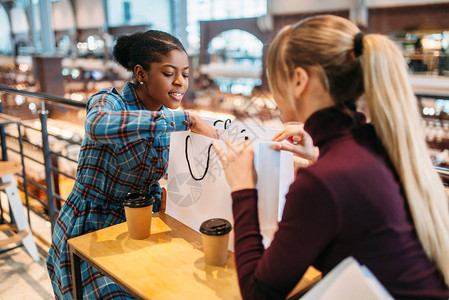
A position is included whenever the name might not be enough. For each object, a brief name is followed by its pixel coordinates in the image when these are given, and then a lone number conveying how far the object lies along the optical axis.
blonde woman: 0.73
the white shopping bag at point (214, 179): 0.98
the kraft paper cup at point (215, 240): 1.00
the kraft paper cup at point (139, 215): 1.14
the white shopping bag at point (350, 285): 0.70
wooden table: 0.93
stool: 2.43
